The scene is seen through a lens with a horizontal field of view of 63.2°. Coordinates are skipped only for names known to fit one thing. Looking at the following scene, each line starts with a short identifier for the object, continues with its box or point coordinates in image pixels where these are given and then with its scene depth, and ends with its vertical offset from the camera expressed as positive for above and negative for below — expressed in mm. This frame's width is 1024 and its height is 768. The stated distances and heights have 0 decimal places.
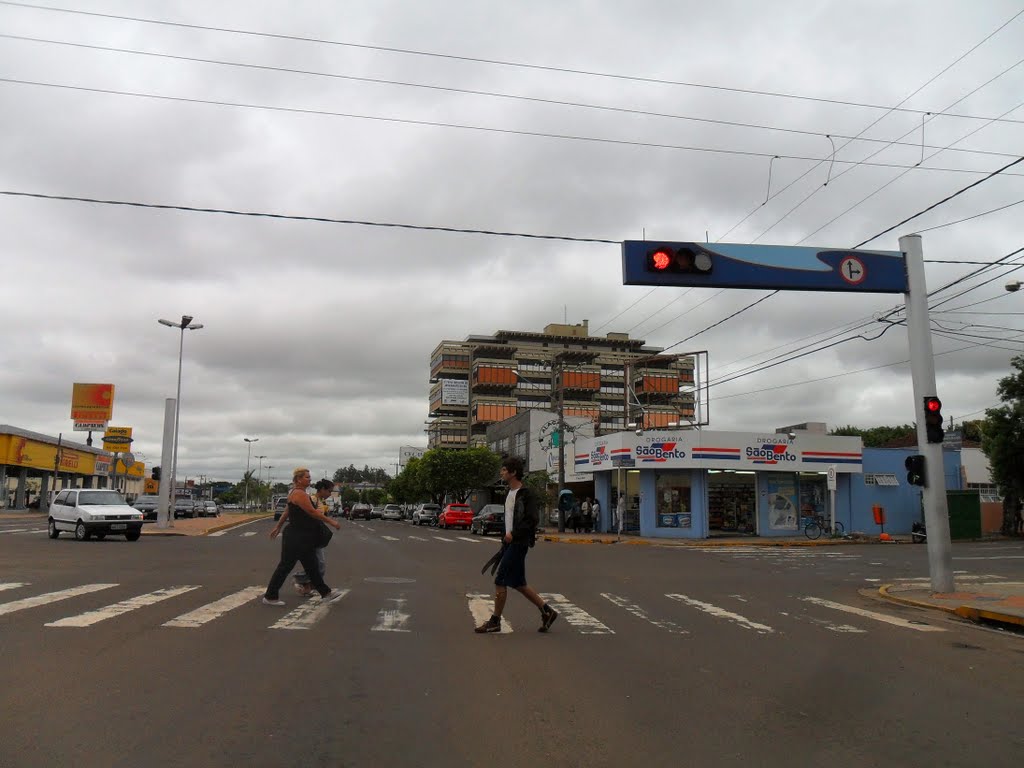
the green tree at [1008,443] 39500 +3387
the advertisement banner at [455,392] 110819 +15507
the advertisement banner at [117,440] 50531 +3997
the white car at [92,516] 25547 -292
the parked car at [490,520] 39781 -507
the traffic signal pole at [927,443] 14219 +1255
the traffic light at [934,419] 14359 +1617
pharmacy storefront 36781 +1419
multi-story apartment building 106938 +16830
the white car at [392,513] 74669 -358
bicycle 36125 -745
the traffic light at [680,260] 13766 +4147
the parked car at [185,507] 54094 +6
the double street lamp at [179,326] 36406 +7959
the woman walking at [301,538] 10758 -387
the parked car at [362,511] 75625 -219
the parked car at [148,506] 42906 +36
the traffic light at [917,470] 14733 +763
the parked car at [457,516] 50275 -384
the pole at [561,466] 37969 +2049
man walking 8883 -370
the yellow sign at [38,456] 65375 +4393
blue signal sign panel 13773 +4225
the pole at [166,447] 33938 +2416
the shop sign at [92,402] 63531 +7936
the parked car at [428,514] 57969 -327
